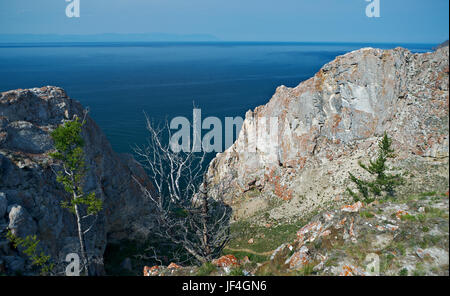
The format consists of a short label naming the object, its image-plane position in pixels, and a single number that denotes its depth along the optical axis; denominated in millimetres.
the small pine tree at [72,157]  16844
